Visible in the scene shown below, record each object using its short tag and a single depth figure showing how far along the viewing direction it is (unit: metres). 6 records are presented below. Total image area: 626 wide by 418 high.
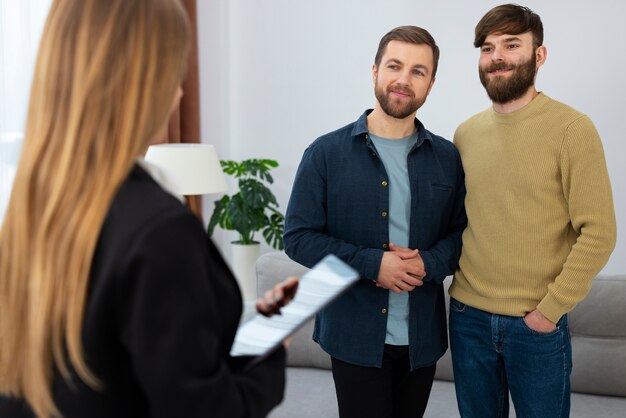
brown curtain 4.37
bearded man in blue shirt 2.09
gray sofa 2.78
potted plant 4.11
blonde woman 0.90
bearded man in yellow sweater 1.99
